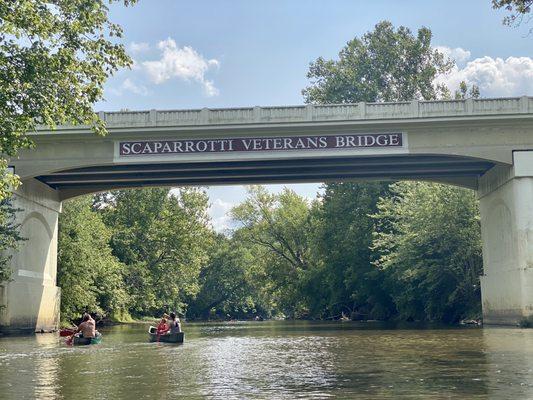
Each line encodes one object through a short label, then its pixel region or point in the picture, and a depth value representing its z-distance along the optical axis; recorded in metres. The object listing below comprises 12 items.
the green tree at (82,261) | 47.16
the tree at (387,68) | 64.00
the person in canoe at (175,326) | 32.12
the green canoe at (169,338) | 31.08
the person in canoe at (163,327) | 32.38
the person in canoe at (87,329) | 30.64
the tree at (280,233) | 77.38
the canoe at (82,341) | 30.05
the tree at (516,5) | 19.08
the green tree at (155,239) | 71.25
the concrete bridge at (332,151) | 34.94
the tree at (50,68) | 16.92
